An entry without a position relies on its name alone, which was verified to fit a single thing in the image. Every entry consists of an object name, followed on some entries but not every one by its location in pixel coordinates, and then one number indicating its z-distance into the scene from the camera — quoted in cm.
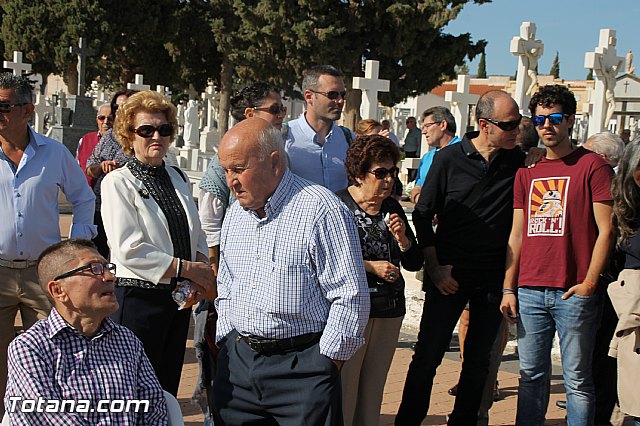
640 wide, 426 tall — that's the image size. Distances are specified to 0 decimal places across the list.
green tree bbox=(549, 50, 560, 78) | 8400
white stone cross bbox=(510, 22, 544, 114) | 1678
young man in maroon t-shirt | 452
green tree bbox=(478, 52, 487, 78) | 8600
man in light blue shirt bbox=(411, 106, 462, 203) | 817
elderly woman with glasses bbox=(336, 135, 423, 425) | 451
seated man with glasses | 311
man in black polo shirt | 492
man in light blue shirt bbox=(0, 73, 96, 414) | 459
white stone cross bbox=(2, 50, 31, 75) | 3144
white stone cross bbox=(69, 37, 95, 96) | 2156
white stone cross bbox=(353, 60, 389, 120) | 1302
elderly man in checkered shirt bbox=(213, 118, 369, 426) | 328
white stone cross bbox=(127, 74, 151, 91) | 2776
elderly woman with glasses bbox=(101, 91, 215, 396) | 401
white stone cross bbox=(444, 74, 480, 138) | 1628
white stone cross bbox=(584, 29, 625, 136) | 1562
